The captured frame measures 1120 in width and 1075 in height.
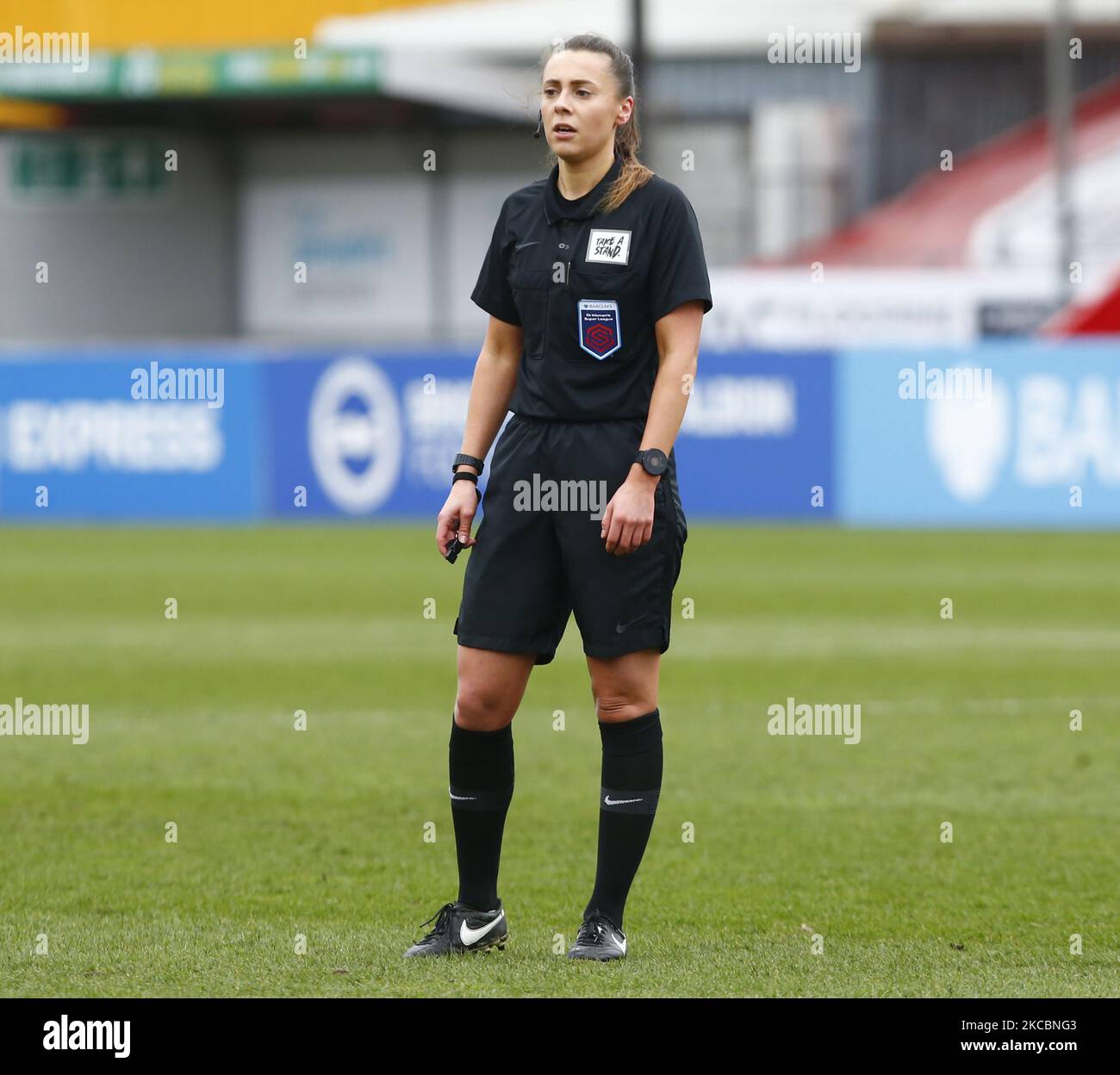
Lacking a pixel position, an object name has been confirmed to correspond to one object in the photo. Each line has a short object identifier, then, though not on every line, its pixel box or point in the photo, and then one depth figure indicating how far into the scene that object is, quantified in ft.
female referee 16.30
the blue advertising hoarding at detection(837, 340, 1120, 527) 61.67
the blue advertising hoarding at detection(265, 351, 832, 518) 65.67
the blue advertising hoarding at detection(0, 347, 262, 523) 67.51
